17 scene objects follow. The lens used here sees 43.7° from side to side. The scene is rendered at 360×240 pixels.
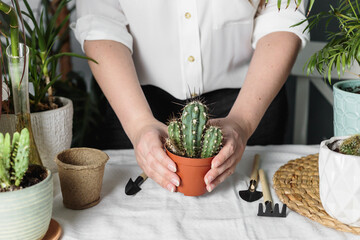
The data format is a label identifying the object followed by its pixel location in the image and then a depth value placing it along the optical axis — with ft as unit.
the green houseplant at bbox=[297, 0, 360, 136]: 3.21
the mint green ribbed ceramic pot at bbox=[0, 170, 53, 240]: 2.31
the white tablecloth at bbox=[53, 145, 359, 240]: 2.74
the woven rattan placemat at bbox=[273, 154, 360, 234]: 2.83
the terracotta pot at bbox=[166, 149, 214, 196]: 2.92
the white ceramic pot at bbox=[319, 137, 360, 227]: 2.57
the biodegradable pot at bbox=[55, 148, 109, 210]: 2.93
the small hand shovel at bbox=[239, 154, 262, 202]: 3.14
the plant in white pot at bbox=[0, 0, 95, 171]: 3.42
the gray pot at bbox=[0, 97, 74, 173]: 3.35
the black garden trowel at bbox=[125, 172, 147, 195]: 3.25
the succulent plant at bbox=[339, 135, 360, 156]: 2.64
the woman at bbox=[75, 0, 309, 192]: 3.58
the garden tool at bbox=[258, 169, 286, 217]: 2.92
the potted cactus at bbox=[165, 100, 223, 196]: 2.87
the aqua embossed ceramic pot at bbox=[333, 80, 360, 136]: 3.26
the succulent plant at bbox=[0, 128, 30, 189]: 2.37
